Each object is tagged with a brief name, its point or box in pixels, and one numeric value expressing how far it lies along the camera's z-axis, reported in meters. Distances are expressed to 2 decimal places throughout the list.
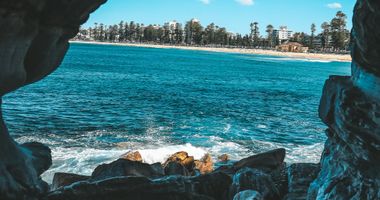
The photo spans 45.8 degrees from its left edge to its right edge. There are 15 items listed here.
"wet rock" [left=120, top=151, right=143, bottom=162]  19.86
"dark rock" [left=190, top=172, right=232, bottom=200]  12.65
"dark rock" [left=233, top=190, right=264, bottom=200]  11.33
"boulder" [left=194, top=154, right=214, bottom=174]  19.27
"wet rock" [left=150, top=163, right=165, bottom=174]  16.03
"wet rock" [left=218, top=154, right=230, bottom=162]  21.83
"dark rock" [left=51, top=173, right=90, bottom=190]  14.28
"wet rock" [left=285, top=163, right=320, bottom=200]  12.62
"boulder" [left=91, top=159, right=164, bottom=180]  13.87
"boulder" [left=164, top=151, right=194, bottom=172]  19.06
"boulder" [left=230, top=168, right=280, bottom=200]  12.83
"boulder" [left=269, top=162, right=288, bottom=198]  13.75
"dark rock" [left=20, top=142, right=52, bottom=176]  11.27
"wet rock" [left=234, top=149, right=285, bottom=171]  17.31
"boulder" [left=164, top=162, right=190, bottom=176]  16.59
